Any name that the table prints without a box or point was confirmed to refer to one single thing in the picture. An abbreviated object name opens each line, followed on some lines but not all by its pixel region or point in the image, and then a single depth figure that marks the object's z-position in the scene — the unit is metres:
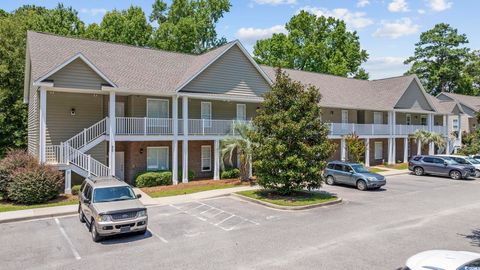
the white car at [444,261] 6.06
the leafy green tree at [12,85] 33.28
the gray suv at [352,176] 21.86
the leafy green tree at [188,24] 48.78
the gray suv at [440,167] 27.86
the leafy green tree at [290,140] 18.16
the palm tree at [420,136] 37.78
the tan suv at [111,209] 11.45
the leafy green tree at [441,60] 67.38
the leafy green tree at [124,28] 43.78
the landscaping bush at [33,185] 17.09
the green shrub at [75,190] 19.73
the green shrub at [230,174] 25.72
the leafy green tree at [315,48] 52.44
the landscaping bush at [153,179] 22.09
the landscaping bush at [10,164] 17.86
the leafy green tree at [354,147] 30.66
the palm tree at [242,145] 23.12
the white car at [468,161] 28.89
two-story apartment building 20.72
